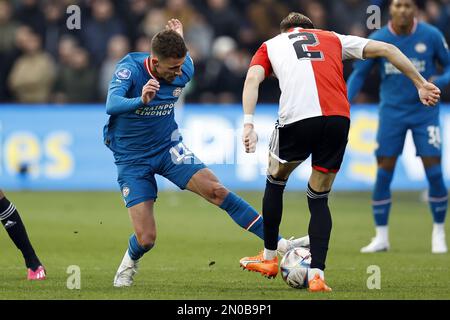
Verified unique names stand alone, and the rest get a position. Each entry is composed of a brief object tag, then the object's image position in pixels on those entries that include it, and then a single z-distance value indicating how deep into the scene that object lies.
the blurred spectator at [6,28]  21.05
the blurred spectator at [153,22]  20.32
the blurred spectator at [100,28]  20.61
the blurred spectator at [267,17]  20.88
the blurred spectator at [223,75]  20.16
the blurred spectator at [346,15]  20.47
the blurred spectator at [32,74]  20.34
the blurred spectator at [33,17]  21.14
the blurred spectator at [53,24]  21.12
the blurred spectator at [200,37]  20.59
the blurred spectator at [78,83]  20.25
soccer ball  8.91
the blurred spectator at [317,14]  20.10
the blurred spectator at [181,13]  20.52
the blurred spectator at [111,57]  19.80
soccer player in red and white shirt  8.60
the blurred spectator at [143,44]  19.95
